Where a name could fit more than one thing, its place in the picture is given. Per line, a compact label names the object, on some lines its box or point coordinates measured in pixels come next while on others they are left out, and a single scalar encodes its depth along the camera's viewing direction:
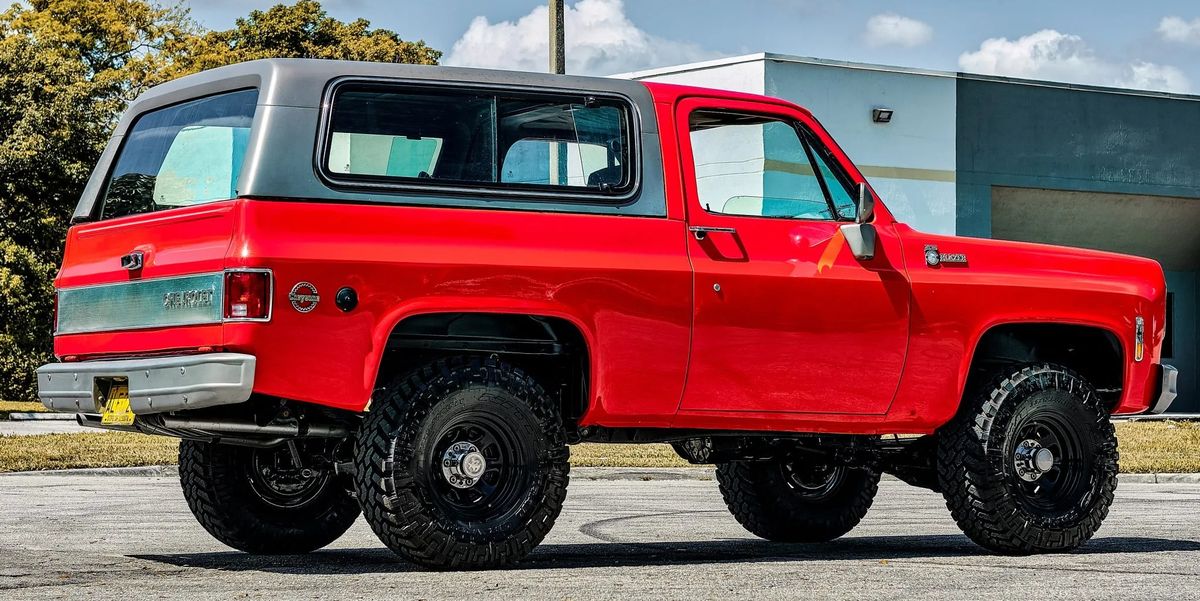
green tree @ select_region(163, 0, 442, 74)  48.75
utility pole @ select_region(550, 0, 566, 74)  19.67
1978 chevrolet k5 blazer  6.95
